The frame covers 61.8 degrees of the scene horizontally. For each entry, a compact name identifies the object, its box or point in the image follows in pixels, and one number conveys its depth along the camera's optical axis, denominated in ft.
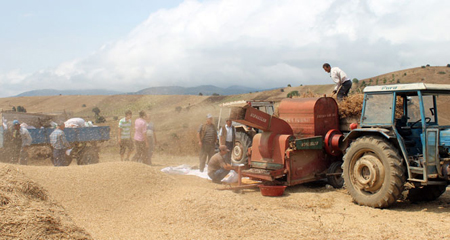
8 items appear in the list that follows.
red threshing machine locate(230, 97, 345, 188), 25.49
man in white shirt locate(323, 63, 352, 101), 29.63
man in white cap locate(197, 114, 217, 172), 33.96
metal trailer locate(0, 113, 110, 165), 33.94
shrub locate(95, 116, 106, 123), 98.94
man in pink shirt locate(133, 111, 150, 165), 35.32
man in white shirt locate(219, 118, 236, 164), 33.53
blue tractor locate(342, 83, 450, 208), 19.22
